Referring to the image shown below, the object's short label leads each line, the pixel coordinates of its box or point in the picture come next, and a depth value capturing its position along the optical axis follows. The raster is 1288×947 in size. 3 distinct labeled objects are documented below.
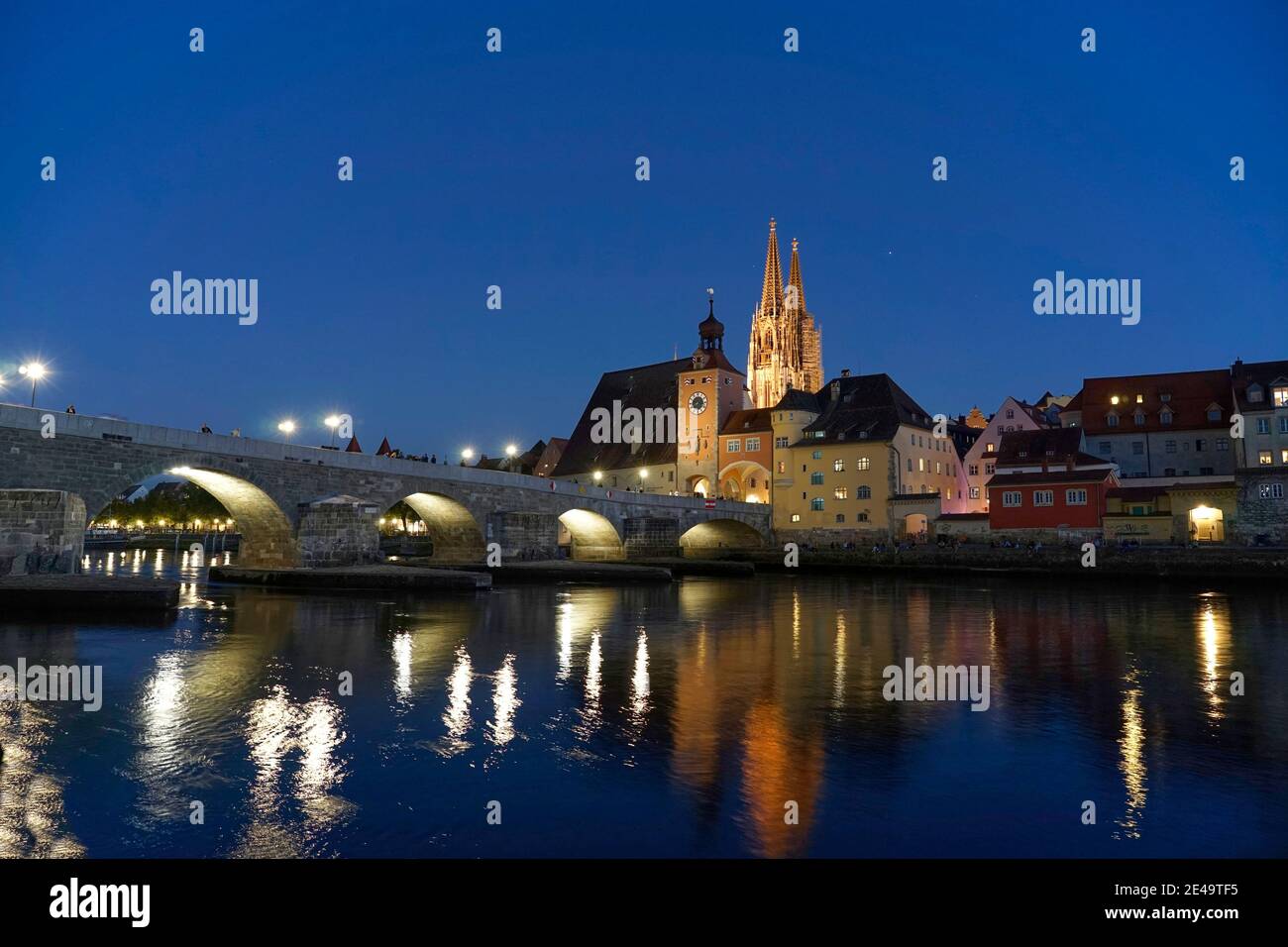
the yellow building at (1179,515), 53.72
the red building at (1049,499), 56.56
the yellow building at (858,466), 69.31
